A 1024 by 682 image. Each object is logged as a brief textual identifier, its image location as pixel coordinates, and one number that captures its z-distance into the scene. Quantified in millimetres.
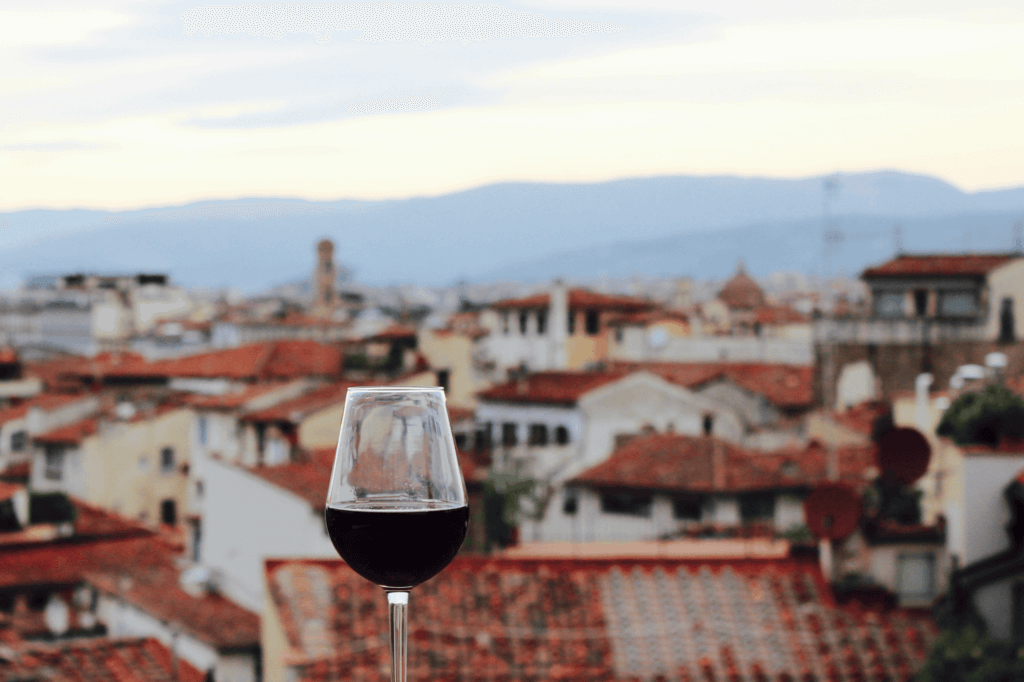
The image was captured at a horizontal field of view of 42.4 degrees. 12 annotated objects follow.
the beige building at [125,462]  26828
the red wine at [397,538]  1598
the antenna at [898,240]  22606
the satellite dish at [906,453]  8555
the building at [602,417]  24328
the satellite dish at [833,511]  8680
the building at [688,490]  17969
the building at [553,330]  35531
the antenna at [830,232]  18328
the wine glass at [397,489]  1563
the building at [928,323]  24422
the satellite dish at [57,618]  13867
